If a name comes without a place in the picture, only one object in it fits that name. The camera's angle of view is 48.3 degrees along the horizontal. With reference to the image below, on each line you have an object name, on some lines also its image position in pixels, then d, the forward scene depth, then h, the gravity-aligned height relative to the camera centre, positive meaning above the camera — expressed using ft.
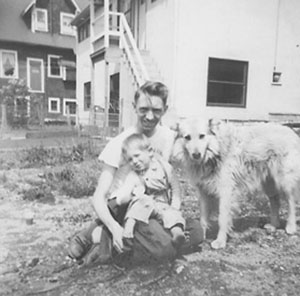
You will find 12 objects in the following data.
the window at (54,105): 85.51 +0.30
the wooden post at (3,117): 51.66 -1.90
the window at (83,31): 62.54 +14.51
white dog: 9.40 -1.53
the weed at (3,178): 19.36 -4.31
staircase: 36.01 +4.81
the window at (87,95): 62.22 +2.26
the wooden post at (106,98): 37.99 +1.09
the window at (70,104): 85.51 +0.68
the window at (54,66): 86.48 +10.24
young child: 8.27 -2.10
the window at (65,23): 88.43 +21.95
